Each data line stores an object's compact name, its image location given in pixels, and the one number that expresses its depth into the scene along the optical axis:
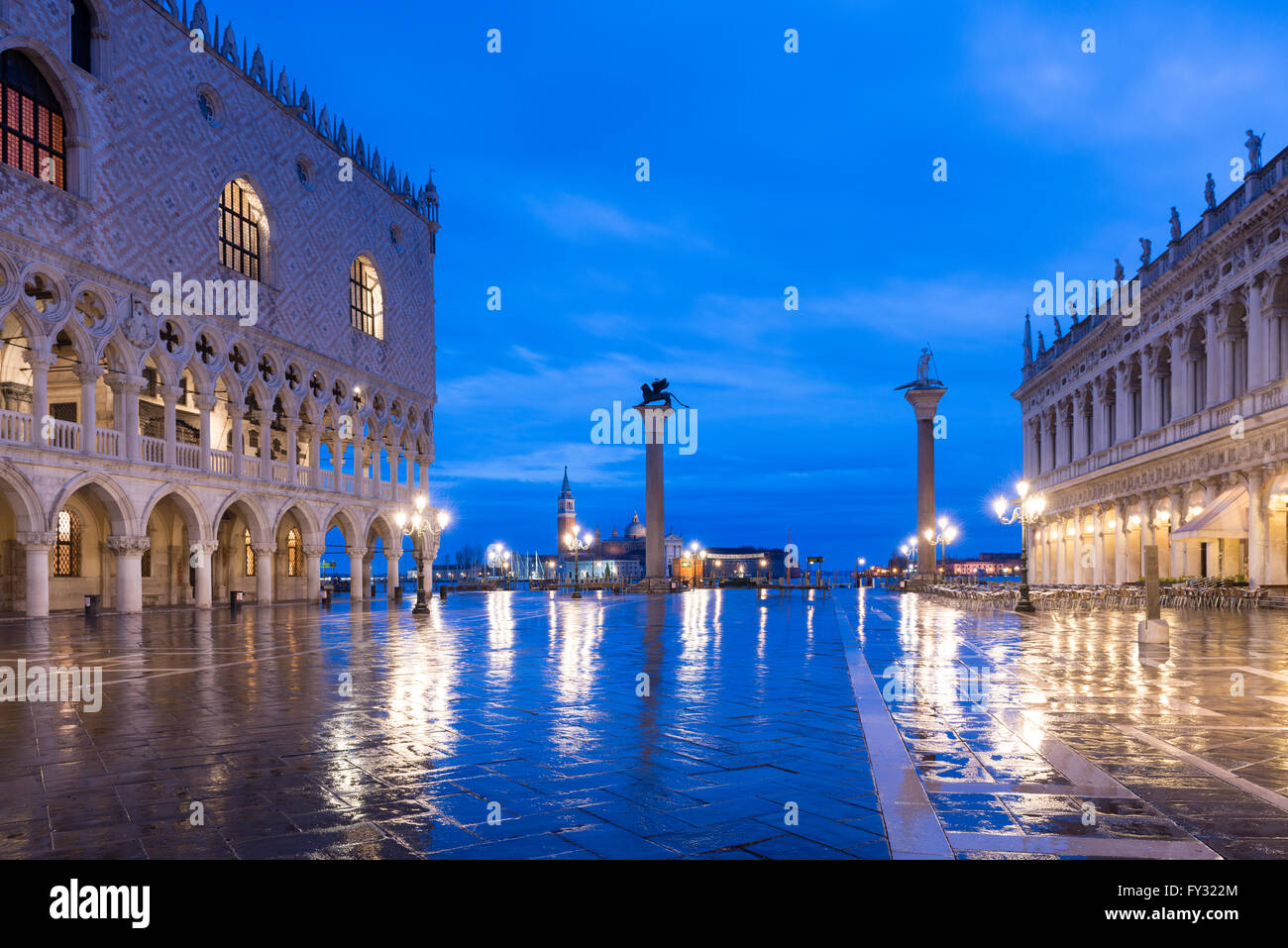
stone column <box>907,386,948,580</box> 48.31
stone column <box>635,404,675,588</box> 46.78
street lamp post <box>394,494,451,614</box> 32.99
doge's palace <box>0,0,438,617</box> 25.92
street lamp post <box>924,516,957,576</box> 44.25
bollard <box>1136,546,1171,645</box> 14.74
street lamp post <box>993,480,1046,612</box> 25.12
